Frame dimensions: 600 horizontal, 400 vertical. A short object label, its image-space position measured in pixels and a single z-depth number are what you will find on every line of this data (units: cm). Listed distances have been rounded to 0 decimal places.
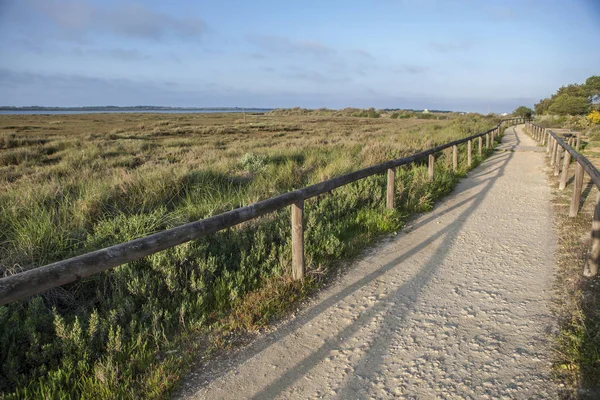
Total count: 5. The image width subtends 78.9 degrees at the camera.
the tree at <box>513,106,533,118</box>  10545
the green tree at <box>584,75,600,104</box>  7119
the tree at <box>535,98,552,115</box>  8868
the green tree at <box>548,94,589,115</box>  5678
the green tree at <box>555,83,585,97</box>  7018
